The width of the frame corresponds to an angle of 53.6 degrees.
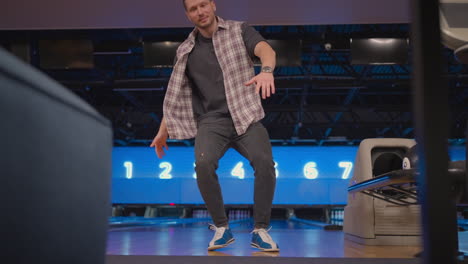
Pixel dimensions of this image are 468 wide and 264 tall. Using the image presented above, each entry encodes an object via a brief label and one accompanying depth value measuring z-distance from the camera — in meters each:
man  2.04
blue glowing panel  12.67
